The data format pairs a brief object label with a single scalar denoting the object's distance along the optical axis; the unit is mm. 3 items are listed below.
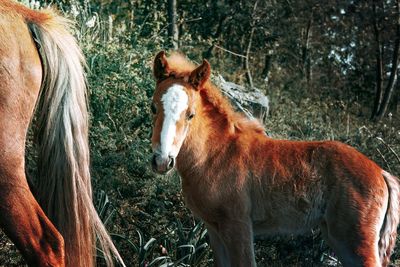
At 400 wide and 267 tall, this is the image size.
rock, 7957
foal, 4871
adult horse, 4105
